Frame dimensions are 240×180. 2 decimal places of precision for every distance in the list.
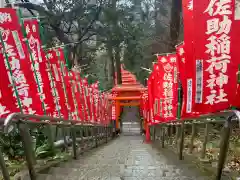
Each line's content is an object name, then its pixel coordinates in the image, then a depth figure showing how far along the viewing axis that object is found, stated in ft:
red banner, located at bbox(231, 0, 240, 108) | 8.23
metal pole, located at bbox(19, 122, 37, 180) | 7.04
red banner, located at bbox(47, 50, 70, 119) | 16.96
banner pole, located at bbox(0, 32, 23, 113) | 11.60
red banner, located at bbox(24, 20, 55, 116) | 13.13
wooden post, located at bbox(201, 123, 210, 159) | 10.14
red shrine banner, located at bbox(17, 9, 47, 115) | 12.21
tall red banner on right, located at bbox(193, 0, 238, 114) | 8.44
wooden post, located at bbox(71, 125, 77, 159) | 13.41
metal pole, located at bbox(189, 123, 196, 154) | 11.30
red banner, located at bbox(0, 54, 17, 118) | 11.20
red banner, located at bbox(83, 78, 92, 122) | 25.37
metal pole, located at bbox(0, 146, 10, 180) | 6.10
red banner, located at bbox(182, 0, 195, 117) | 9.15
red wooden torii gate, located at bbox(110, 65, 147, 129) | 46.82
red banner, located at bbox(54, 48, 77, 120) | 17.45
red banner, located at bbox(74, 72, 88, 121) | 22.88
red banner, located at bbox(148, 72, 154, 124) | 24.92
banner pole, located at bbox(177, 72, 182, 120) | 16.31
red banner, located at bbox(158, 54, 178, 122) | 19.60
